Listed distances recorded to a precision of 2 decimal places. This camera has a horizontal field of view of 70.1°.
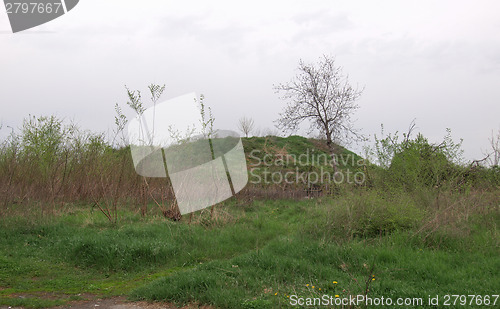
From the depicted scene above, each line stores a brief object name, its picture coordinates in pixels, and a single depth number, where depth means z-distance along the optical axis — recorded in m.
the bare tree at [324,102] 20.38
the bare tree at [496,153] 11.69
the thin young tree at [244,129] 37.41
